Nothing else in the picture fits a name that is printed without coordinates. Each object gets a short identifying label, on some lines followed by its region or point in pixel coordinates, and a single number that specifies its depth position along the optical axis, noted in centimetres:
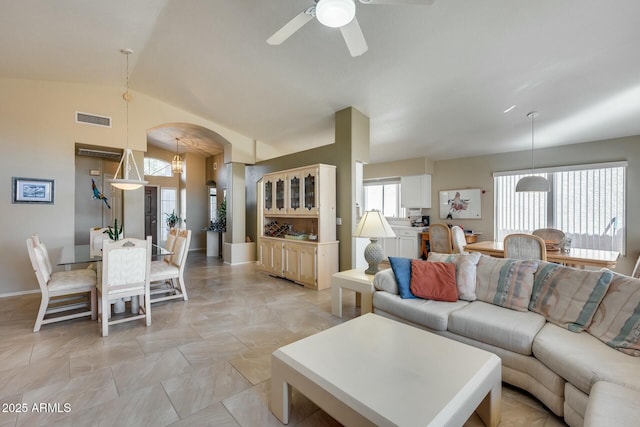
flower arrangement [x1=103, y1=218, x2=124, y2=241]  348
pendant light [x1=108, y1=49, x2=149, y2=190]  362
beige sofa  146
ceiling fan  171
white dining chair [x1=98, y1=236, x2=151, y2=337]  281
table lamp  308
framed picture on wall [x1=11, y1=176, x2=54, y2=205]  429
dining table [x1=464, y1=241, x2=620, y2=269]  317
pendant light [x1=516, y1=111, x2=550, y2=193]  399
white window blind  458
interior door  843
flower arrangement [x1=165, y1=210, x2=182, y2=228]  837
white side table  294
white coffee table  125
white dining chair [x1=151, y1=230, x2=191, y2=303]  360
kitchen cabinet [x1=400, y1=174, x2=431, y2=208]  651
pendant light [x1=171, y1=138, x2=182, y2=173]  738
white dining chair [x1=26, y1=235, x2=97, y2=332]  279
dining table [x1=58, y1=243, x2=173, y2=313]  313
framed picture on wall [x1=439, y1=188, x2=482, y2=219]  596
